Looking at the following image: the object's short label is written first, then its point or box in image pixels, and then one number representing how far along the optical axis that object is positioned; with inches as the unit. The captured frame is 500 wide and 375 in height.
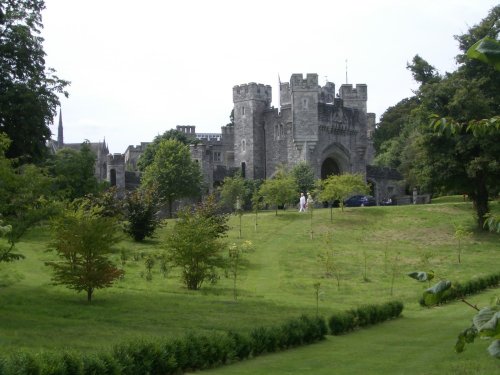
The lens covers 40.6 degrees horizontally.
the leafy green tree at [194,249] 855.7
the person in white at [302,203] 1777.8
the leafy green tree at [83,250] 720.3
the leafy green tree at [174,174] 1967.3
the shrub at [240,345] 487.8
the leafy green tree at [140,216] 1285.7
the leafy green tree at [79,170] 1515.7
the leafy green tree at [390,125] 3073.3
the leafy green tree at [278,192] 1631.4
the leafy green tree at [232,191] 1920.5
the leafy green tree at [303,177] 2074.3
